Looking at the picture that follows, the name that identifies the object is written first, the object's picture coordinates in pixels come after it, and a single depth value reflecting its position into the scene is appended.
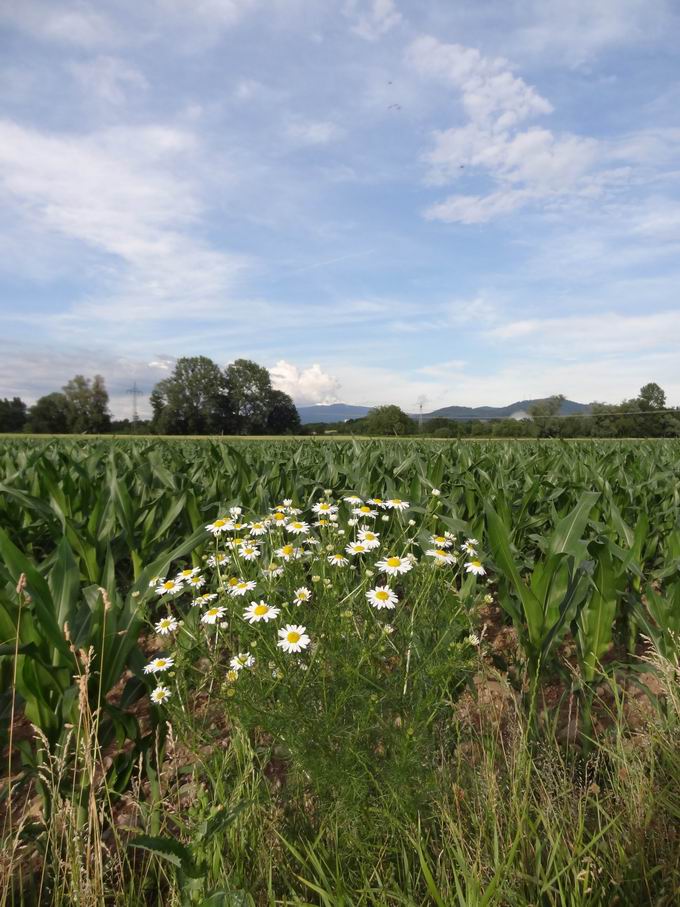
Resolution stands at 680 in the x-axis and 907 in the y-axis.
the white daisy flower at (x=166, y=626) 1.76
